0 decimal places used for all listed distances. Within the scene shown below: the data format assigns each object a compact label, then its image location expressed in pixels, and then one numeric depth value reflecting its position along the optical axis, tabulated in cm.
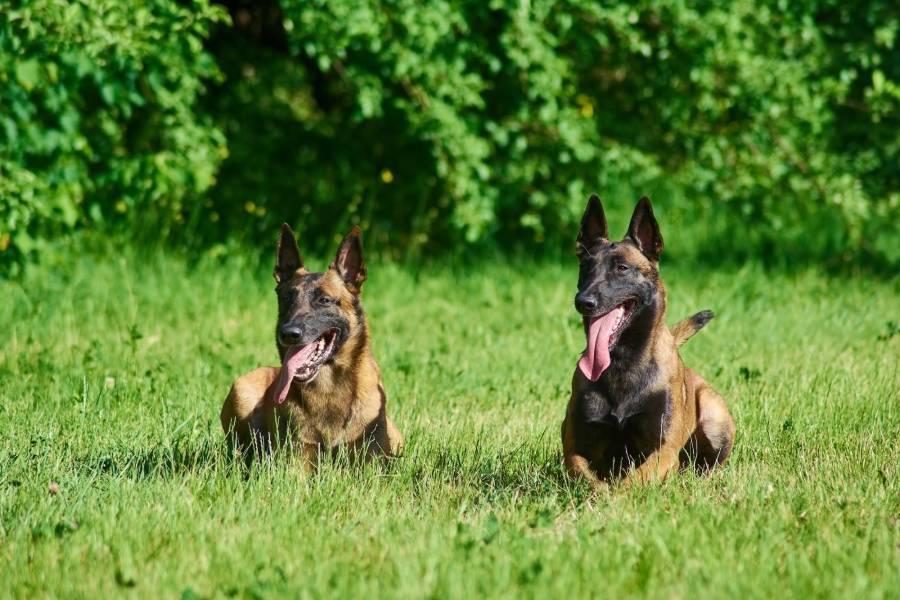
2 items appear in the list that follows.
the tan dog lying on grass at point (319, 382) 1217
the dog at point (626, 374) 1146
